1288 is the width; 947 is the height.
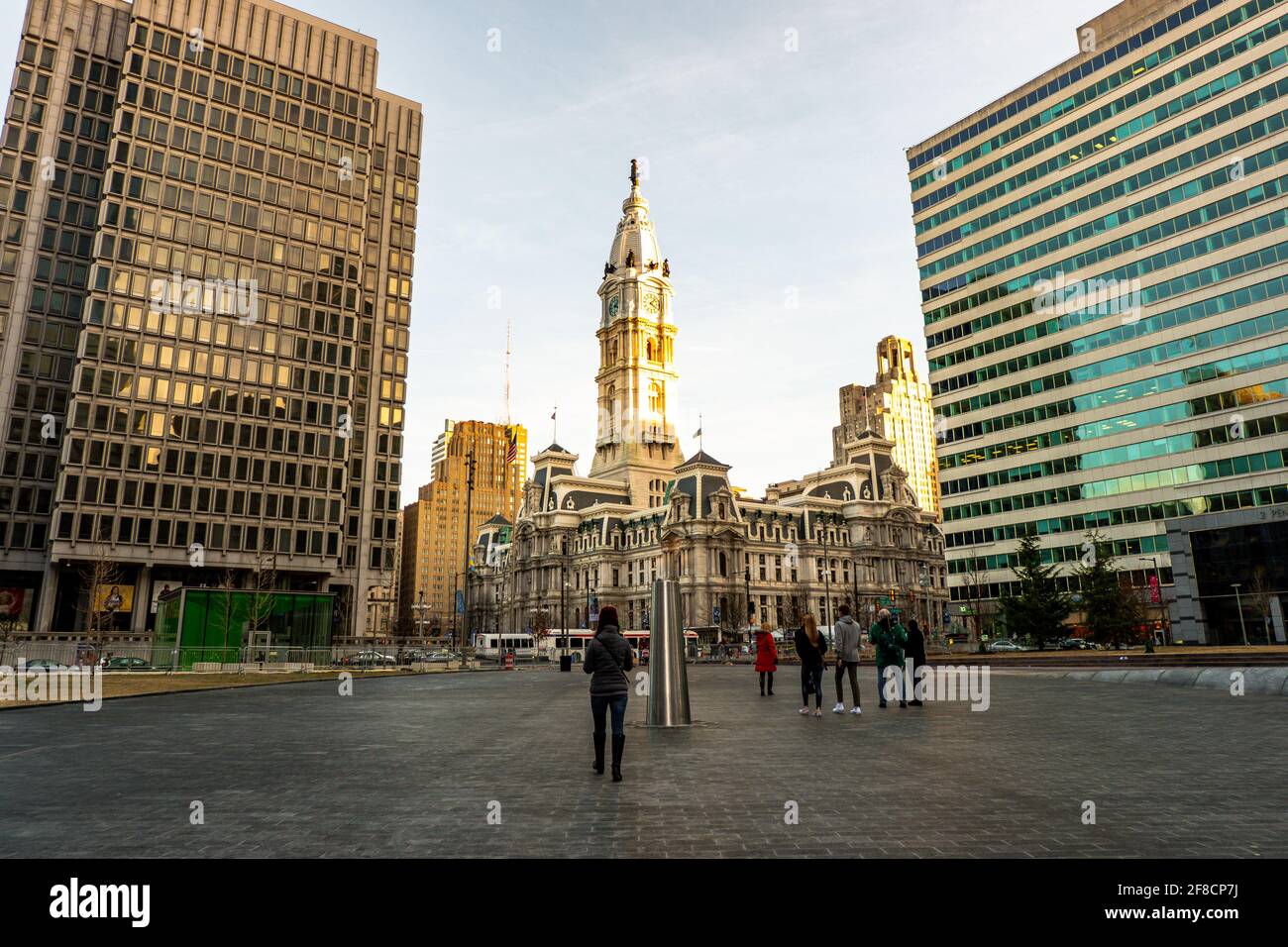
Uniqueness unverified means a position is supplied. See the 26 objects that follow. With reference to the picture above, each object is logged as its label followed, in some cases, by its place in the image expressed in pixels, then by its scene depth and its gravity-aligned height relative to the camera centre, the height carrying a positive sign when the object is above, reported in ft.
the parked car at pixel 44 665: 117.16 -3.54
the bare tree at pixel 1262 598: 155.43 +6.13
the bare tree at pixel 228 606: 136.46 +5.76
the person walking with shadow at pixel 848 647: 56.39 -0.93
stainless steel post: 51.13 -2.07
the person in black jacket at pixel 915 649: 62.34 -1.27
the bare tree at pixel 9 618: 174.82 +6.15
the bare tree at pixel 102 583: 164.96 +13.32
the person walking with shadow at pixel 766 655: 76.89 -1.98
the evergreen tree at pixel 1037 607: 163.43 +4.99
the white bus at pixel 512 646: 287.83 -3.26
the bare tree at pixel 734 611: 362.53 +10.87
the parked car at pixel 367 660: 176.45 -4.83
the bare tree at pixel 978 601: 243.60 +9.57
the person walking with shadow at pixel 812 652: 55.93 -1.26
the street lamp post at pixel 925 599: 384.51 +16.86
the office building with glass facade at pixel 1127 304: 184.44 +88.40
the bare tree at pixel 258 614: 140.97 +4.56
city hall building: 376.89 +55.11
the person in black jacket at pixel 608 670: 32.19 -1.38
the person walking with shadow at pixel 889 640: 60.39 -0.54
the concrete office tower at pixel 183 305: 202.69 +91.55
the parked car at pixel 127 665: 146.10 -4.40
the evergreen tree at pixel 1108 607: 156.76 +4.90
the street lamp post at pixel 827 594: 387.63 +19.78
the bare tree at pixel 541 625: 366.10 +5.65
